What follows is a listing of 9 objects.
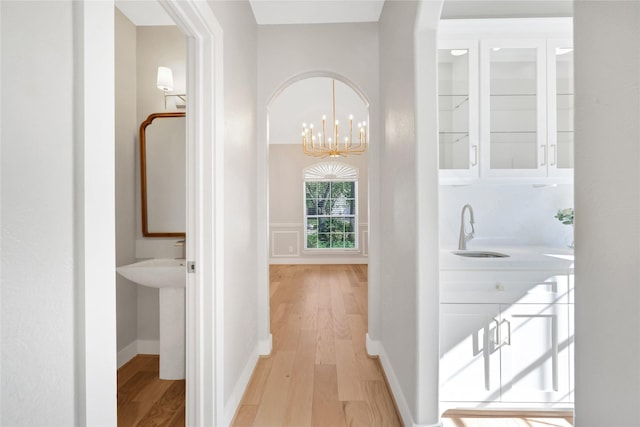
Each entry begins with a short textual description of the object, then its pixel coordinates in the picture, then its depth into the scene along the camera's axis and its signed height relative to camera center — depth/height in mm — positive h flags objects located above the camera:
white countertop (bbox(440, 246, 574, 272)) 1986 -312
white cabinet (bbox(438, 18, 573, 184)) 2268 +726
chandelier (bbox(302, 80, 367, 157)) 5797 +1478
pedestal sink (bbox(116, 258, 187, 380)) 2363 -809
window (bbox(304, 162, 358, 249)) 7484 +107
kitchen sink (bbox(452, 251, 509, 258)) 2356 -305
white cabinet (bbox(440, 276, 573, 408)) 1987 -815
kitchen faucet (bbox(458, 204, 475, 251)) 2477 -180
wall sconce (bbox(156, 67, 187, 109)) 2617 +1025
